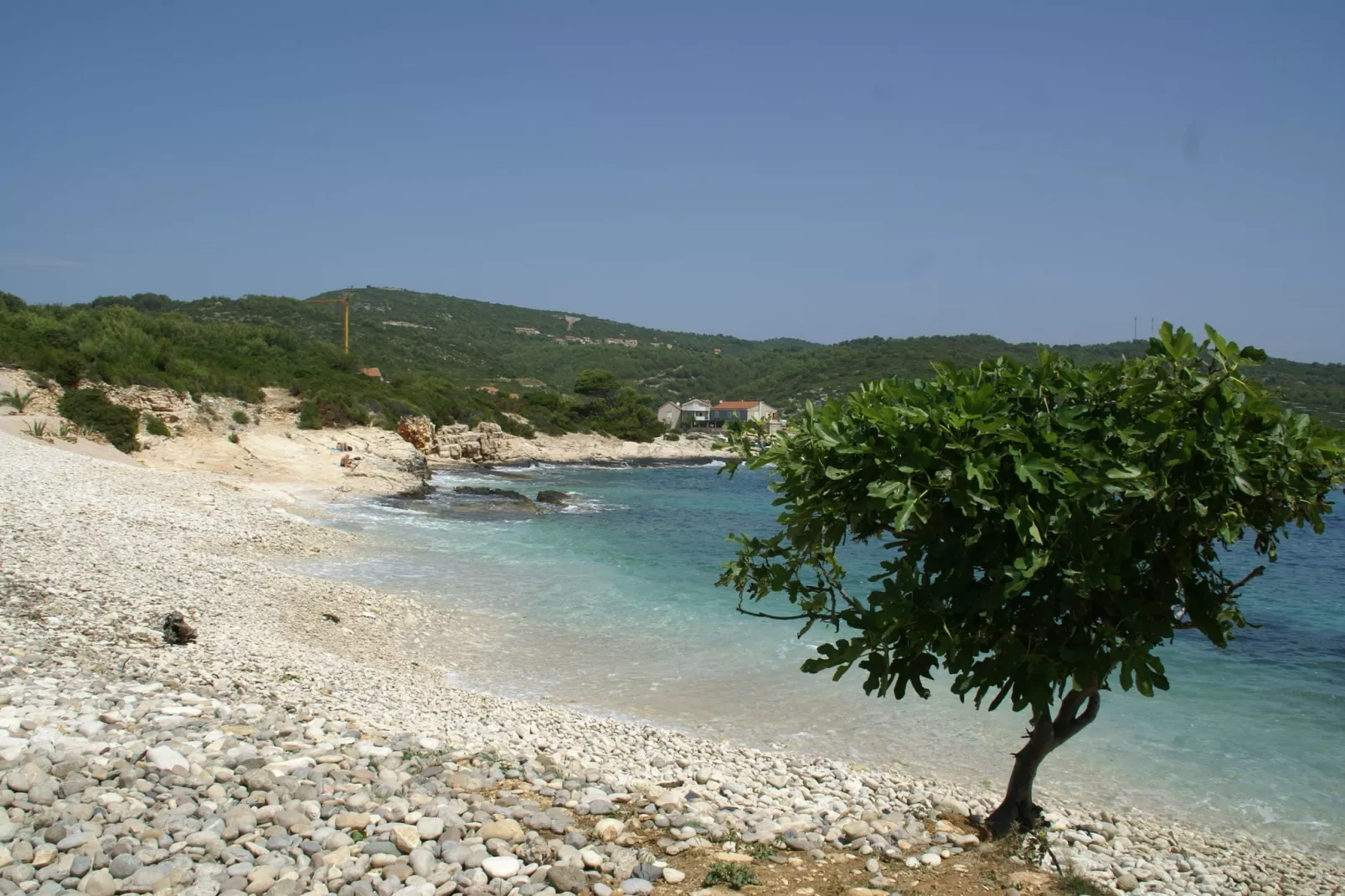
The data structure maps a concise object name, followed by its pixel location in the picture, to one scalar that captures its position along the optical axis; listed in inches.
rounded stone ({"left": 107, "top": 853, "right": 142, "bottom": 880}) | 172.3
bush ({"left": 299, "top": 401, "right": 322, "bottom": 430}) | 1456.7
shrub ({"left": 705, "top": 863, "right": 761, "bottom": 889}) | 186.5
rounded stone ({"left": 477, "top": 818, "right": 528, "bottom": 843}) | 202.8
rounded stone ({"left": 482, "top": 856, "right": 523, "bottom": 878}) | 185.9
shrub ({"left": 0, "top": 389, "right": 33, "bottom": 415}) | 1067.9
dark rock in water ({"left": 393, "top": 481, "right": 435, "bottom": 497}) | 1240.8
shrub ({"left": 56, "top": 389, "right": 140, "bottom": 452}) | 1096.2
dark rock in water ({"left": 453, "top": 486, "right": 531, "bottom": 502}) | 1304.7
